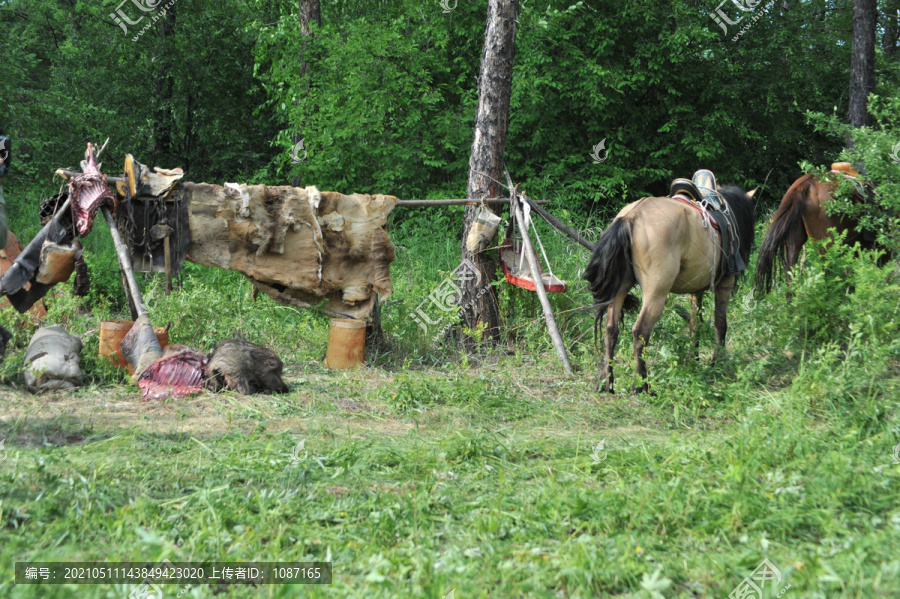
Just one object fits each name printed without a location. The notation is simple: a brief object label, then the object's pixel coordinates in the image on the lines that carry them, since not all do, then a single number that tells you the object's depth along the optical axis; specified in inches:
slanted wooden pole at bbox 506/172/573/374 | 512.1
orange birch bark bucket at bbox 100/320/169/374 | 465.4
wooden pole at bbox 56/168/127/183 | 454.2
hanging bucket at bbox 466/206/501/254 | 563.8
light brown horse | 446.3
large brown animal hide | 494.6
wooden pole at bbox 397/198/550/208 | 544.0
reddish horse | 589.0
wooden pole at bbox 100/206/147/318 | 457.7
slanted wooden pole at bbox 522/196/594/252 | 570.9
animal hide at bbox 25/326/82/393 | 423.8
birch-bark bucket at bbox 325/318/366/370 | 524.7
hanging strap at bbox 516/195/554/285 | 554.2
